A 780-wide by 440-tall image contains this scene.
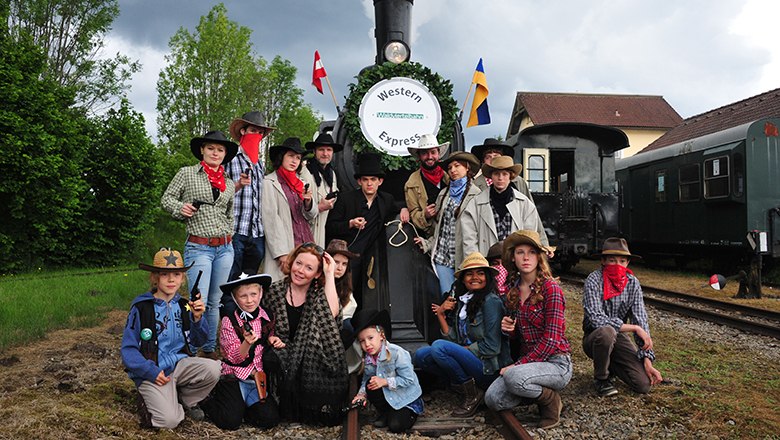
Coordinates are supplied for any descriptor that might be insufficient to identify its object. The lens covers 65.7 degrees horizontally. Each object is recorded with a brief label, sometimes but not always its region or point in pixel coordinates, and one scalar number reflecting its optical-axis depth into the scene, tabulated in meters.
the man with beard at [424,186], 5.18
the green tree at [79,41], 20.86
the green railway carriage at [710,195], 11.06
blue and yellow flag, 6.59
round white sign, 5.71
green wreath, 5.67
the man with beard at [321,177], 5.08
